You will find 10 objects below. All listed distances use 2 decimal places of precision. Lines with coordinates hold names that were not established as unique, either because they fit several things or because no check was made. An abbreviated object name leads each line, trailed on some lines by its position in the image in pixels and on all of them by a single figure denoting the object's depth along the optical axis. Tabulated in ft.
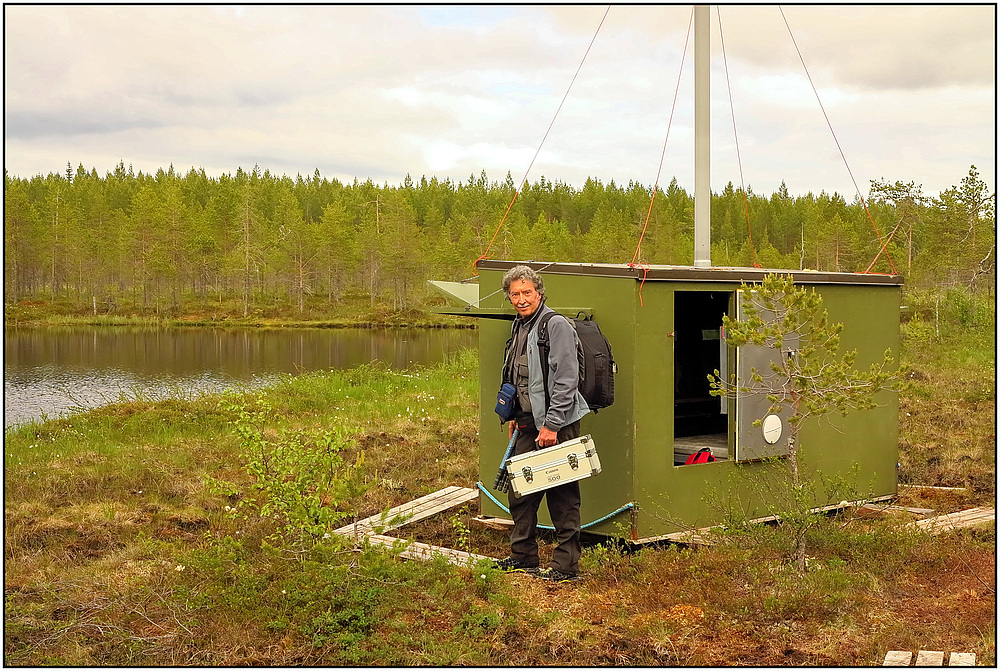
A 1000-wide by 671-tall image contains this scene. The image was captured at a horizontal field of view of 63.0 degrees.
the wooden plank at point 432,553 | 19.25
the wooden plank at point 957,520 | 20.93
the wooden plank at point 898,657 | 12.95
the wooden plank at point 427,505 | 22.89
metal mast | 22.33
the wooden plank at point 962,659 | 12.70
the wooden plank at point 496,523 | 23.31
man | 17.44
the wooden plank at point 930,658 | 12.88
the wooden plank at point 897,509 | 23.45
